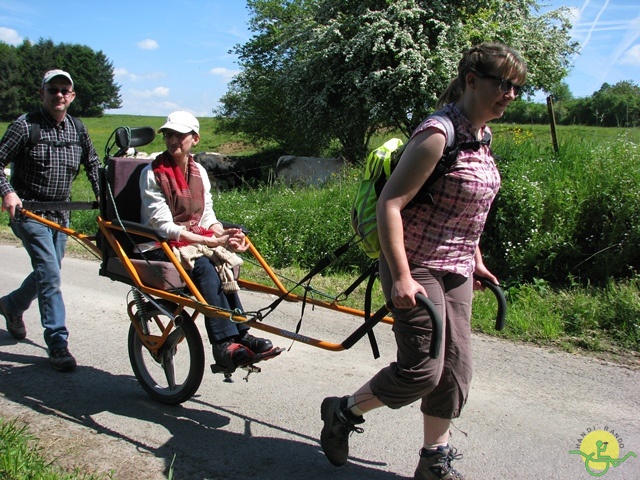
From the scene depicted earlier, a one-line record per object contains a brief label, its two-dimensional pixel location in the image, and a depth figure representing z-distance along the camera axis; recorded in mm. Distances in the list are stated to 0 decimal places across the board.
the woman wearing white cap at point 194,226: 3678
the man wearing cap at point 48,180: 4496
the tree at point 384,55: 12789
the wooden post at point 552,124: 7351
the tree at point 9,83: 64625
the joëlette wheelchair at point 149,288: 3611
